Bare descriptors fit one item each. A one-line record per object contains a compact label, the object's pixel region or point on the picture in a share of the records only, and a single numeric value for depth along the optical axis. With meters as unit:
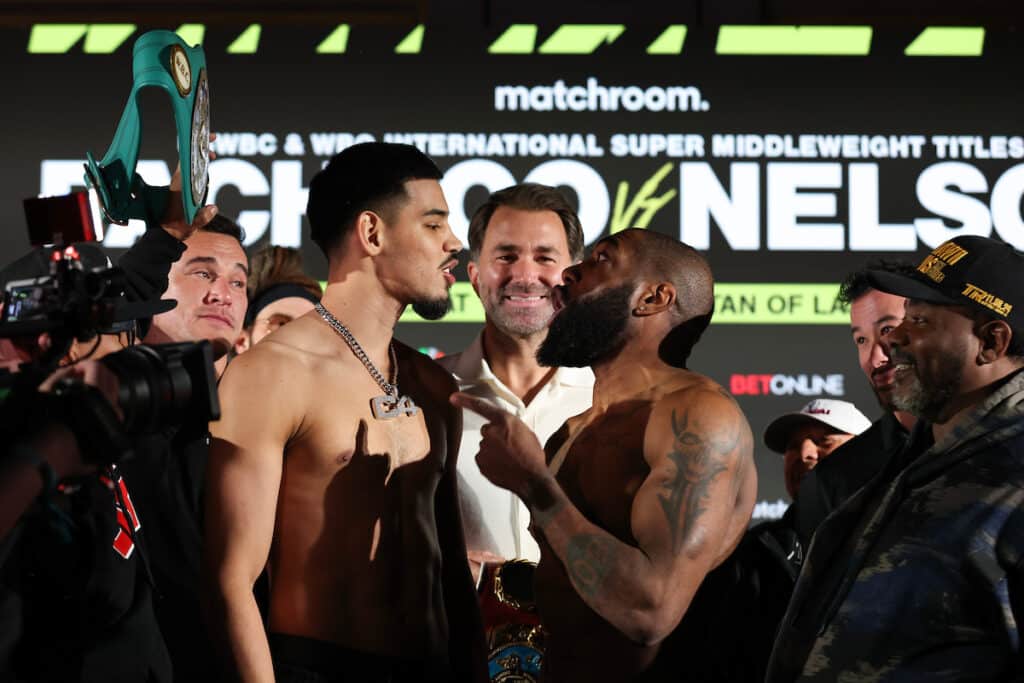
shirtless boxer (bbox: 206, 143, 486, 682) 2.20
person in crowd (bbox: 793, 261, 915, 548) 3.10
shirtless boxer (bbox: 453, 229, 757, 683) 2.10
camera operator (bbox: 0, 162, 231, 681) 2.11
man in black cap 2.04
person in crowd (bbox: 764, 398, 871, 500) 3.78
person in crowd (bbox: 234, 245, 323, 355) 3.72
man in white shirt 3.32
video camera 1.52
